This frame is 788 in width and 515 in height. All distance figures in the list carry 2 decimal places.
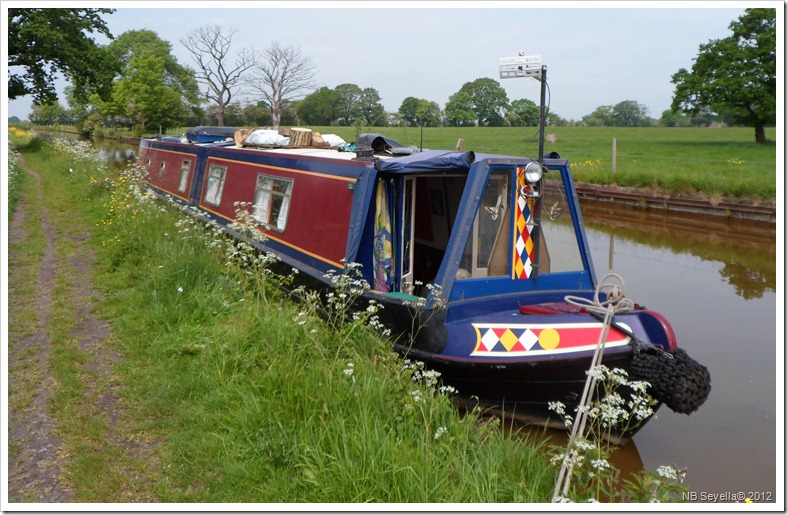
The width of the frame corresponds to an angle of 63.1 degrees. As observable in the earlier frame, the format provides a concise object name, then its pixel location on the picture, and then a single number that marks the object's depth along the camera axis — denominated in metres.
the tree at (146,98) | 50.34
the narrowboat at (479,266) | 4.59
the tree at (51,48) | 23.12
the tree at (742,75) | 25.61
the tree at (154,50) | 63.08
